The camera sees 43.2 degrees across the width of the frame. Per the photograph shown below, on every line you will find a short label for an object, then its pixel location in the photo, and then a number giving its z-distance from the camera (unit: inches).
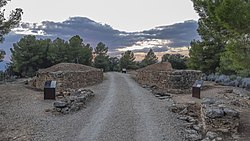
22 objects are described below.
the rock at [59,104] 497.4
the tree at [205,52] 1168.2
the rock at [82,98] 546.3
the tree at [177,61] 1731.1
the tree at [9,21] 695.1
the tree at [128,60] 2062.0
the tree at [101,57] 1892.2
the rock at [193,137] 343.7
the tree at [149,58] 1995.6
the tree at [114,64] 2151.9
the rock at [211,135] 343.6
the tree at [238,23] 405.7
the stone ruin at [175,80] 837.8
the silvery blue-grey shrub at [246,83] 834.8
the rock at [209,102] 450.9
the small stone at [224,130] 358.0
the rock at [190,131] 371.9
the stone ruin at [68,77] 792.9
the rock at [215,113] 363.9
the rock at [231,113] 363.3
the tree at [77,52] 1605.6
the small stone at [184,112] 482.2
